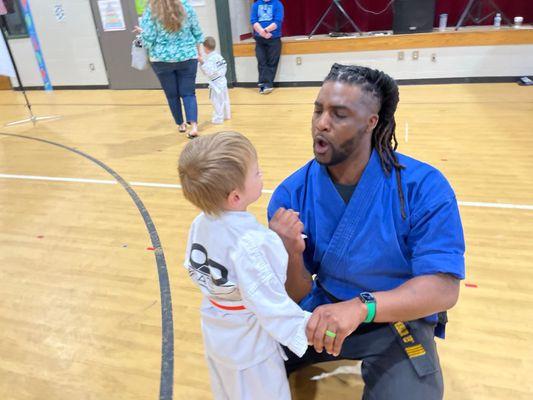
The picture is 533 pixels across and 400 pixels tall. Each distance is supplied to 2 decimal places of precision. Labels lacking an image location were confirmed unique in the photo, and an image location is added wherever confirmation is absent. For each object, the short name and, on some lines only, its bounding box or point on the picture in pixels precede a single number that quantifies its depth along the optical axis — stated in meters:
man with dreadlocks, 1.12
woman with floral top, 3.98
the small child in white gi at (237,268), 1.01
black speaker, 5.78
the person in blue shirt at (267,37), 5.96
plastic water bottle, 5.64
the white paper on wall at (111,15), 6.88
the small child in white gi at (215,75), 4.71
